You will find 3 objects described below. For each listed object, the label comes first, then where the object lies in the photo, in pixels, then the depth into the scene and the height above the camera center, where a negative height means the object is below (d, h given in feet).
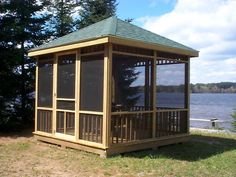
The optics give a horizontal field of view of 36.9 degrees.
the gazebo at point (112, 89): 27.04 +0.45
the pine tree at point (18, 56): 42.78 +4.69
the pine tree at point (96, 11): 57.82 +14.31
